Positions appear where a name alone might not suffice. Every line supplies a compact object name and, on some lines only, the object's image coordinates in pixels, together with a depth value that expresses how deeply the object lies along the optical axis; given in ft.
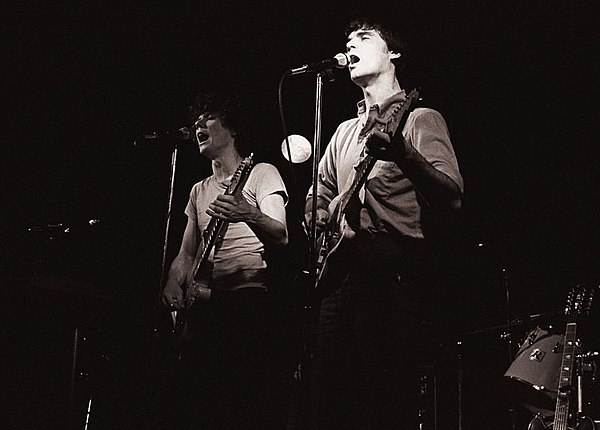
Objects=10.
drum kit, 13.52
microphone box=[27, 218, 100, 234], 10.05
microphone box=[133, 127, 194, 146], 10.52
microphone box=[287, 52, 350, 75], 8.21
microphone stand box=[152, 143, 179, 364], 10.07
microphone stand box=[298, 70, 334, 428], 7.29
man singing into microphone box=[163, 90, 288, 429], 9.62
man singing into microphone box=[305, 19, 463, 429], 6.97
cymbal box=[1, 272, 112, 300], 9.61
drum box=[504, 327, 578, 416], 14.49
